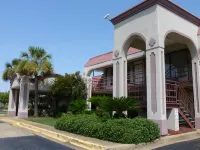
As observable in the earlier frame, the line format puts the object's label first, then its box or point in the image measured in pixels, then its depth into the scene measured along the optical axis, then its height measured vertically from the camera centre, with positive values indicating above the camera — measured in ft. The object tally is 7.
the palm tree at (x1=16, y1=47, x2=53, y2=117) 68.95 +10.85
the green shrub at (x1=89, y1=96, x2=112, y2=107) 49.73 -0.42
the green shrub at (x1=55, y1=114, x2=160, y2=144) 29.09 -4.70
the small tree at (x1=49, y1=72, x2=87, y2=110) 65.46 +3.78
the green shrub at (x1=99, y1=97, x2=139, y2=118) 35.68 -1.12
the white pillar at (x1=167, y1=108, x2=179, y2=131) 38.86 -3.82
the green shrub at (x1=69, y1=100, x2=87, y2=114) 49.52 -2.08
